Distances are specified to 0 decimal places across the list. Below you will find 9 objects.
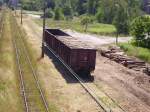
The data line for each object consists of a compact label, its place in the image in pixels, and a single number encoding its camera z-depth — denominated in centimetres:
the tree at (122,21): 7420
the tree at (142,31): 5359
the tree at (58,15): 11812
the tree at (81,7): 15725
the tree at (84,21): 9121
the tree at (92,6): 13962
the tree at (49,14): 13430
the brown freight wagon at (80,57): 3095
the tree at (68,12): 13623
